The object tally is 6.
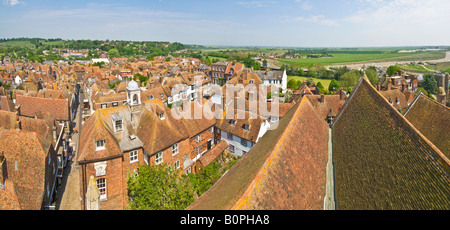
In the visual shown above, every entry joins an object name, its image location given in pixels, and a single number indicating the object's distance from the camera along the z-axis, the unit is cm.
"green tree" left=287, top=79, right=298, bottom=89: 7744
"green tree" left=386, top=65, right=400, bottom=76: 9638
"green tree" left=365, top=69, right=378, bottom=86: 7806
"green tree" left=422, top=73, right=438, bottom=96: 7712
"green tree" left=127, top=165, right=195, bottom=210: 1556
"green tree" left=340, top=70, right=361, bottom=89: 7294
